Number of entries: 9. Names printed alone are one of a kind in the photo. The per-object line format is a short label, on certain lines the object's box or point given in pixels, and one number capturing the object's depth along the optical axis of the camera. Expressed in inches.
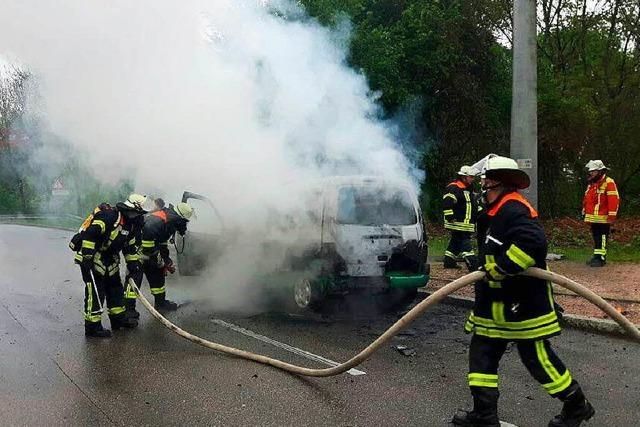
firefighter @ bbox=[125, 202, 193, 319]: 322.7
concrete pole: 351.3
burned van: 277.7
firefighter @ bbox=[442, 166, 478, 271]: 384.8
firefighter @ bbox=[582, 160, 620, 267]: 402.9
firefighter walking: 153.8
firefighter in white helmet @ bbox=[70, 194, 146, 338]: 269.4
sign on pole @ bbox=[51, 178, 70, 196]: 866.3
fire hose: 158.2
